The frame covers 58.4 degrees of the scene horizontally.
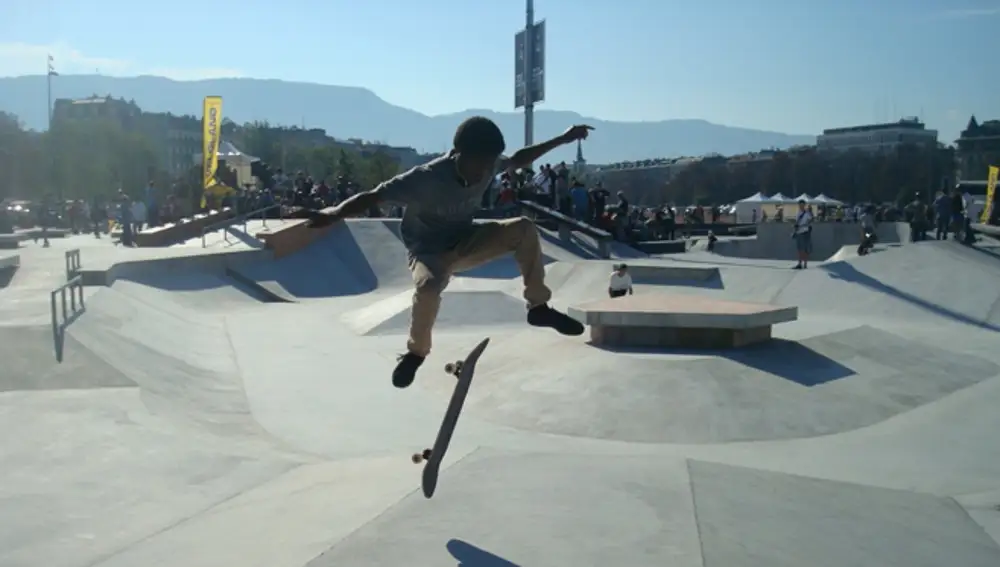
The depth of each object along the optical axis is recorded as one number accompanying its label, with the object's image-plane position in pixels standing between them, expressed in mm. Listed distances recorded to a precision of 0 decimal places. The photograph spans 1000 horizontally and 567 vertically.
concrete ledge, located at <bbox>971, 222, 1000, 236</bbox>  21531
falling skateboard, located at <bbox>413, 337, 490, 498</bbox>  5879
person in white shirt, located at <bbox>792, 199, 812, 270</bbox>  22141
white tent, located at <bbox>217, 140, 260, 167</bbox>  36125
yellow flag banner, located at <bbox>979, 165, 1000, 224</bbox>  29547
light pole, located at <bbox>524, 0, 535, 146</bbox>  34094
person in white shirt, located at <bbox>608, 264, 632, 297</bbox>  15905
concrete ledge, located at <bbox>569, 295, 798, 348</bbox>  11844
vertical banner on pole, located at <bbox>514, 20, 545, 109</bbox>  36312
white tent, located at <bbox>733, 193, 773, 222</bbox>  64125
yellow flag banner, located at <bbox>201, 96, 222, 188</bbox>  29016
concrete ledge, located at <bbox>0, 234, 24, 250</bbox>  21562
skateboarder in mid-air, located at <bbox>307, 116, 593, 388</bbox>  5527
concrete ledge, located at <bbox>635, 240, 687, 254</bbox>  28984
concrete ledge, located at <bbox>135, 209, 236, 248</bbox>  26312
